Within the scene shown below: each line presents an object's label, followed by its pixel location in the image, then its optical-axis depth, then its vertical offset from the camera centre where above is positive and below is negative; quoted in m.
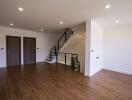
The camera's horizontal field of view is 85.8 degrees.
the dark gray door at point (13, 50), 4.80 -0.05
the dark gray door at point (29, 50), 5.45 -0.06
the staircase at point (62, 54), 4.60 -0.41
